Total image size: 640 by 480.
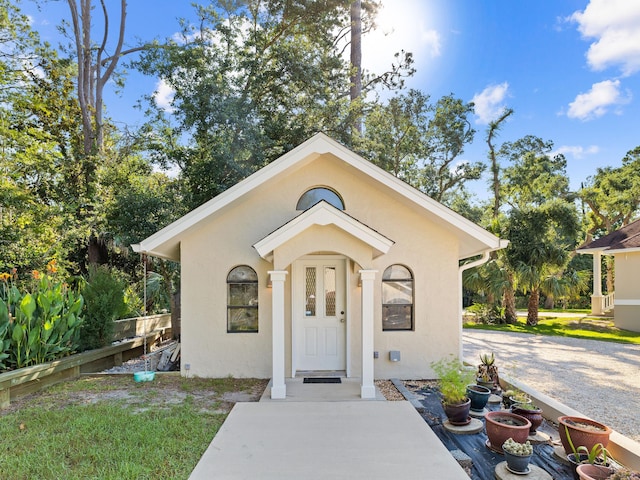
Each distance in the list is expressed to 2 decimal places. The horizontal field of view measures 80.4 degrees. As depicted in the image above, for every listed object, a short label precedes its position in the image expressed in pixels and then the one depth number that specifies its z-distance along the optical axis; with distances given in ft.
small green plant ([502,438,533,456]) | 13.41
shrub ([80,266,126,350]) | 31.50
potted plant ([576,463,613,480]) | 12.09
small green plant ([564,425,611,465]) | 13.12
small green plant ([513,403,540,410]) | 17.23
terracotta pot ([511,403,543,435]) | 17.01
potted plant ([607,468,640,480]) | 10.90
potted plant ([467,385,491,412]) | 20.03
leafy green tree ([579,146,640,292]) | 76.95
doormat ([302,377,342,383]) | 25.63
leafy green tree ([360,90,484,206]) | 65.31
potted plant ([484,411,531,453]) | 15.02
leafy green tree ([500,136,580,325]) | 55.62
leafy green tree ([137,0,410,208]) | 47.01
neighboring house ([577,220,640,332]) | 50.83
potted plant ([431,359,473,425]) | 17.94
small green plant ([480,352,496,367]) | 23.36
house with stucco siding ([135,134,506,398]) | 27.14
